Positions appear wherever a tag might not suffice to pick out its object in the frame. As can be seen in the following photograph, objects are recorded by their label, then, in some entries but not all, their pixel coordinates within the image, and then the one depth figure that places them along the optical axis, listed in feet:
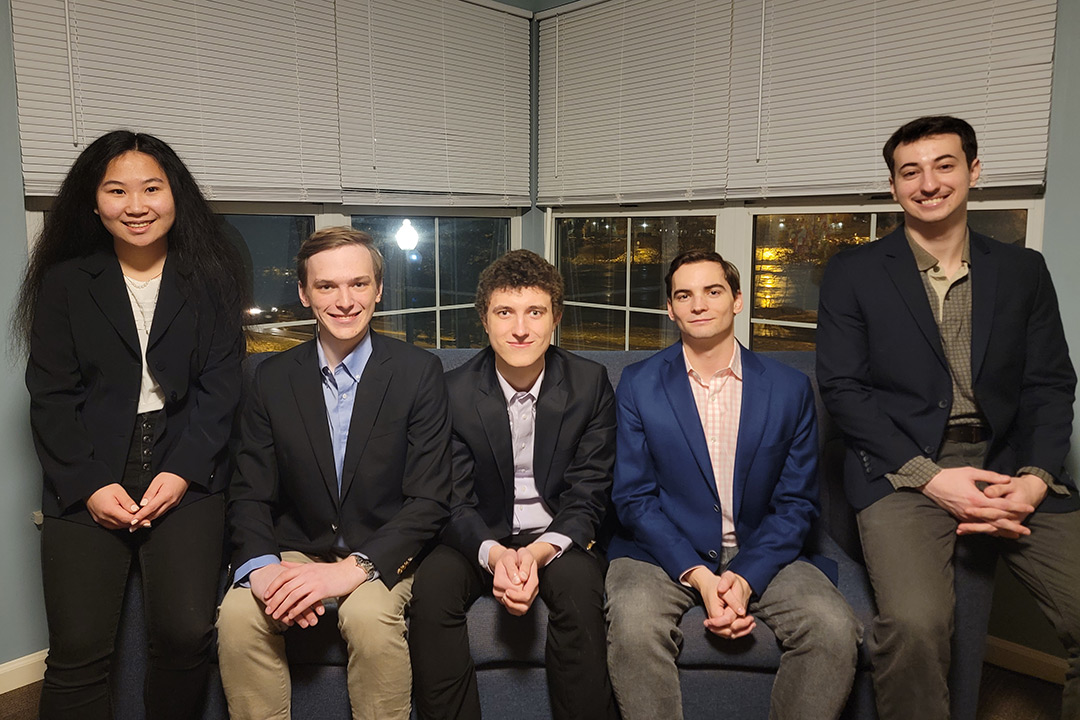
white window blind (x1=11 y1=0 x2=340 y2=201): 7.77
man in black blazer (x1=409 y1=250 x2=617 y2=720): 5.96
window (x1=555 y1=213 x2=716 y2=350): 11.43
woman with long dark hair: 6.12
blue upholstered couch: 6.17
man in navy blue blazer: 6.06
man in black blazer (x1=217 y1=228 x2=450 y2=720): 6.15
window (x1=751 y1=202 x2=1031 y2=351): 9.55
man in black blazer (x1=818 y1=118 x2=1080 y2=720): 6.04
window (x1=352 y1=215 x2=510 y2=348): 11.51
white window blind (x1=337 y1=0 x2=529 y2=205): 10.41
